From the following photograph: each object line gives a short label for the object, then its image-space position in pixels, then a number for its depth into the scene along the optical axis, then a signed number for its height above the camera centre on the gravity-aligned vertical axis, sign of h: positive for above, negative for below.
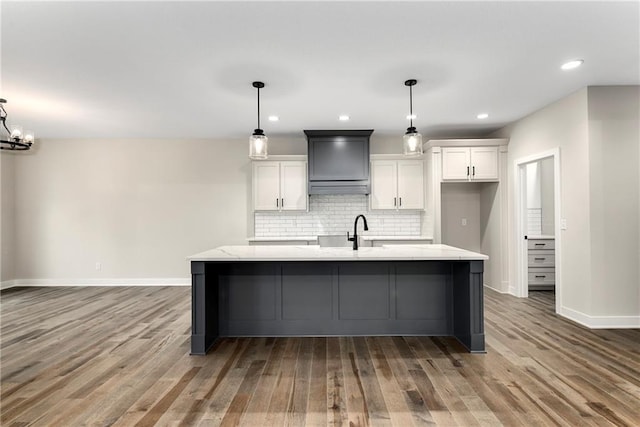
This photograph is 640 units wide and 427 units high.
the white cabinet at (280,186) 5.71 +0.53
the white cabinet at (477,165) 5.34 +0.80
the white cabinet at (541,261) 5.34 -0.73
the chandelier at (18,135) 4.04 +1.03
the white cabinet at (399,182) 5.70 +0.58
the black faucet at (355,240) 3.44 -0.24
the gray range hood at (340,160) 5.41 +0.90
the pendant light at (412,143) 3.25 +0.70
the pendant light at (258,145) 3.29 +0.70
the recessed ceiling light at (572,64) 3.08 +1.39
